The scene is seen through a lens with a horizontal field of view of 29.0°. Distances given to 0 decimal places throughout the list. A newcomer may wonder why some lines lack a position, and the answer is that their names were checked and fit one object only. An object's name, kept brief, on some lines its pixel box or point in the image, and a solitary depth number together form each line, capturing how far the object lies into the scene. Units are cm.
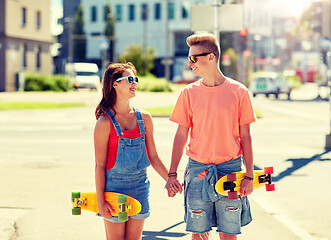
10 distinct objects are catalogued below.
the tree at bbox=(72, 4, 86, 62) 8394
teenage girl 405
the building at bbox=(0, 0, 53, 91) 4647
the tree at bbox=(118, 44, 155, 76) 6189
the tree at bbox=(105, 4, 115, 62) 8206
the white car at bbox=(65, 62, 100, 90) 5153
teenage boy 424
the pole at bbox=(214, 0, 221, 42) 1311
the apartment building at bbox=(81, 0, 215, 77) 8088
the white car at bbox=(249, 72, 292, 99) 4253
